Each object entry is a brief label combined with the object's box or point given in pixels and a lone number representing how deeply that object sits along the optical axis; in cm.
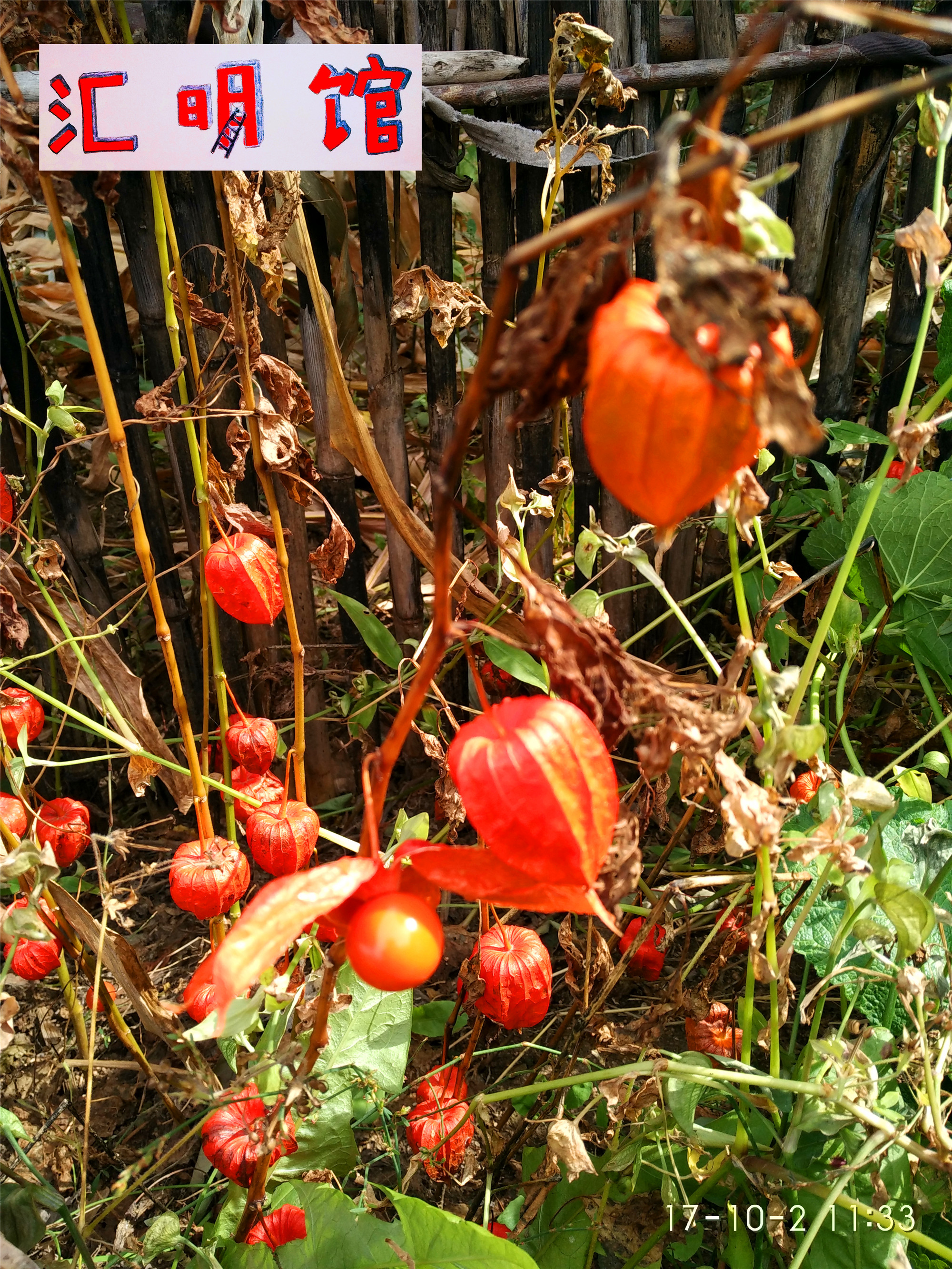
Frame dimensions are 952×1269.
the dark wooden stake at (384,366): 148
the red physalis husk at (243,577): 101
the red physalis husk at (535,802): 49
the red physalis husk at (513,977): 99
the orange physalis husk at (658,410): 37
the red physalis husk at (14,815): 105
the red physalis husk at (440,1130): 104
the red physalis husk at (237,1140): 90
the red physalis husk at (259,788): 114
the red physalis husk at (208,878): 104
